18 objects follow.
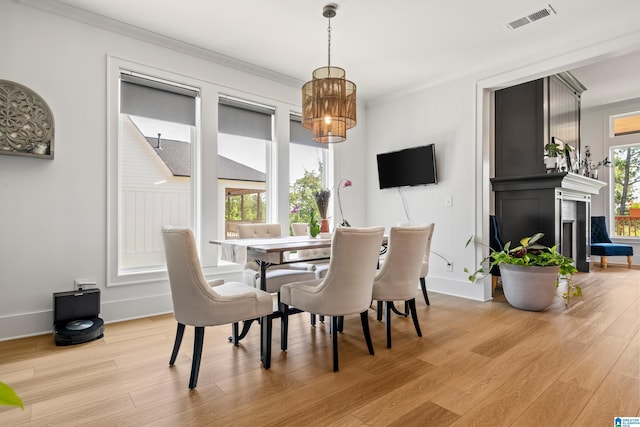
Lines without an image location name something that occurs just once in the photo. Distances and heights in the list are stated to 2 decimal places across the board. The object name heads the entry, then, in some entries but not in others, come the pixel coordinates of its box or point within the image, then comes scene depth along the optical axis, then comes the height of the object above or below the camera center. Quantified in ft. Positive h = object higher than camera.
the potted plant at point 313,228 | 10.71 -0.45
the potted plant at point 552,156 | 14.08 +2.36
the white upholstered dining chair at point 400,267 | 8.39 -1.33
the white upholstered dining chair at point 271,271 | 9.95 -1.77
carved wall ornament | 8.70 +2.35
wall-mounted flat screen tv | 14.71 +2.09
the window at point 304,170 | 15.19 +1.99
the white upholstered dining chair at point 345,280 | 7.02 -1.40
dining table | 7.68 -0.89
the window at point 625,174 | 21.36 +2.50
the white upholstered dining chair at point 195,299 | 6.54 -1.67
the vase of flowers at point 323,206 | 10.61 +0.23
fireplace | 14.29 +0.40
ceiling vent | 9.60 +5.63
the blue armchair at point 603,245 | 19.75 -1.82
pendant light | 9.24 +2.96
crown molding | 9.50 +5.61
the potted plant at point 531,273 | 11.43 -1.98
